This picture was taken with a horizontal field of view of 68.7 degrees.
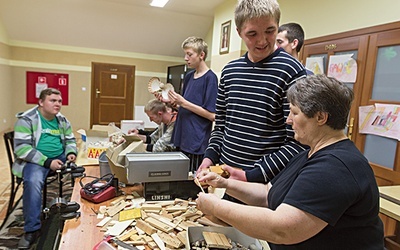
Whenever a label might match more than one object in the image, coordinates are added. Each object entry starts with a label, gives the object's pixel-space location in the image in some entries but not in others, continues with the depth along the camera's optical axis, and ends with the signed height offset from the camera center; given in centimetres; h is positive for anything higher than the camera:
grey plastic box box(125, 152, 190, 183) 141 -37
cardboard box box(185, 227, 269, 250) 98 -48
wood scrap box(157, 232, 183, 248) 103 -53
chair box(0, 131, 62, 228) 248 -70
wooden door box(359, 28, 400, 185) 246 +17
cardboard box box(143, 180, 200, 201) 145 -49
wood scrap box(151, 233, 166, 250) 102 -53
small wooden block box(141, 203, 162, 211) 132 -52
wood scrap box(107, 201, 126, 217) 129 -54
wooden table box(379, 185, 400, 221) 161 -56
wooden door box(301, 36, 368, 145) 275 +55
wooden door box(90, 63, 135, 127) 798 -11
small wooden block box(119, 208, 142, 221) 123 -53
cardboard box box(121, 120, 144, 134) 315 -38
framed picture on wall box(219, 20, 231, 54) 535 +111
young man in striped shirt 108 +0
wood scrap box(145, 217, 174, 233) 113 -52
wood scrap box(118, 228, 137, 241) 107 -54
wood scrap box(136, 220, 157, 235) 112 -52
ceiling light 573 +178
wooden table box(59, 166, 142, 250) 106 -56
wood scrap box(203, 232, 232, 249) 96 -48
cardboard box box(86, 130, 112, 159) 231 -45
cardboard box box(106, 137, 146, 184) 155 -38
